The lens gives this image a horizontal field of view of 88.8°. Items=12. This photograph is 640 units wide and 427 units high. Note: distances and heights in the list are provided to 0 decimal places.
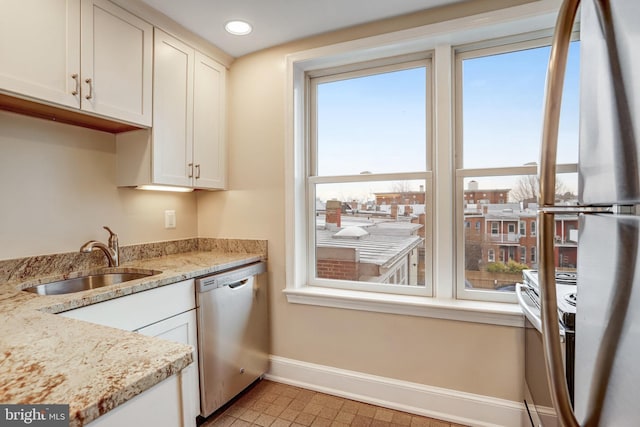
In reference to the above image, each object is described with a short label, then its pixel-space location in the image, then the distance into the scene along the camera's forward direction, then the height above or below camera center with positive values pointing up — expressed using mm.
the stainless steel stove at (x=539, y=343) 724 -392
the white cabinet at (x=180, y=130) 1938 +565
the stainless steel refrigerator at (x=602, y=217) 423 -6
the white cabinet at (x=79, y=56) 1332 +749
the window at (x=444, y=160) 1836 +338
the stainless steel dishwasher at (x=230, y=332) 1785 -709
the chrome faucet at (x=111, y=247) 1810 -183
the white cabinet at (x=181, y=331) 1561 -577
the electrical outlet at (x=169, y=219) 2363 -26
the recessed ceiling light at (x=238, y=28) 2016 +1185
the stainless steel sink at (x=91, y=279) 1623 -346
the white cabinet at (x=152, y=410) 576 -372
